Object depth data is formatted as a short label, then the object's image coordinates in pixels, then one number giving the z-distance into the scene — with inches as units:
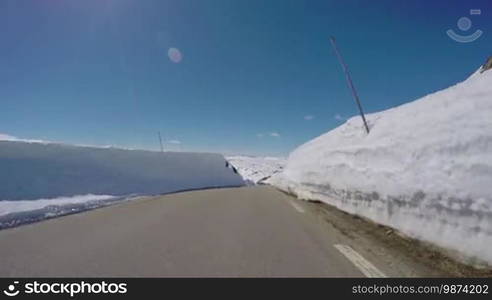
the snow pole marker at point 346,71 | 530.1
